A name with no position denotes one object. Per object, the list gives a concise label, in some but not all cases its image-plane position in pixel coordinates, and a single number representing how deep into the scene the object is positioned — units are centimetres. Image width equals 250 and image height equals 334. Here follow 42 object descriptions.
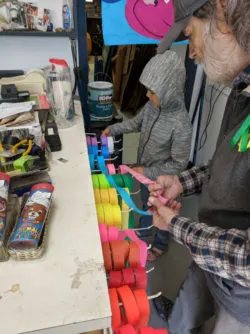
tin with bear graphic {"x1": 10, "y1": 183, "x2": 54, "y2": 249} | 58
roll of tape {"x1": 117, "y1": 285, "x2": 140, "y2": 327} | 58
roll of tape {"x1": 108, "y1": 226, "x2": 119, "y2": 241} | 72
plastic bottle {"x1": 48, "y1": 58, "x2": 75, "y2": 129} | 123
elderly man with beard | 60
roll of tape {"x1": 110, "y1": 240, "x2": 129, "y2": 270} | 67
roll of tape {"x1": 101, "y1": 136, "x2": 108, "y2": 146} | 120
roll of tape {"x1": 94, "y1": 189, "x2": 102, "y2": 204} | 85
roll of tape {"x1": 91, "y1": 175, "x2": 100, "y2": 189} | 91
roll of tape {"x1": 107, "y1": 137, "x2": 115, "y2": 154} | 120
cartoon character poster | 139
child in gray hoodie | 126
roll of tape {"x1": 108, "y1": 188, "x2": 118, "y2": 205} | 86
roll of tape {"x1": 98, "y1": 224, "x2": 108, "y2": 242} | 71
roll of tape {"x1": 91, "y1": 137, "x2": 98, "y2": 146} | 120
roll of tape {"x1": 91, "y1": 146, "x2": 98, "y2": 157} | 113
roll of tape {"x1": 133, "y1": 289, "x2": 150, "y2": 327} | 60
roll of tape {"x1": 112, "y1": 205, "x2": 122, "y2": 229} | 79
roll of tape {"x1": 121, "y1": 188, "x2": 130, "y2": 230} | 90
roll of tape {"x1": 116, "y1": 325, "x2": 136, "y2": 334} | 58
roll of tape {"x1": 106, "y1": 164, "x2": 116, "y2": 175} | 101
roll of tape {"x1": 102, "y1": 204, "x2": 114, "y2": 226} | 79
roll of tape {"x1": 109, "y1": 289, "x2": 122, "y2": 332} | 57
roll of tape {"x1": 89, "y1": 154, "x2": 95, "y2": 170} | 105
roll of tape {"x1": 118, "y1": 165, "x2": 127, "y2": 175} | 103
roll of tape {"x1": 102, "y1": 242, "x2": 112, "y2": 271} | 66
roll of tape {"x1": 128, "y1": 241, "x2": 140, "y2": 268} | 68
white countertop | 48
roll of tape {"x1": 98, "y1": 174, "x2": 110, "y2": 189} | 92
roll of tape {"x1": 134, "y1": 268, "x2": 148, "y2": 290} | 66
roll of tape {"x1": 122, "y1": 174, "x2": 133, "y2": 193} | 97
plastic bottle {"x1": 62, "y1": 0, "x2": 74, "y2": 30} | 141
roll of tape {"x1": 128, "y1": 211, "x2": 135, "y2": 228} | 106
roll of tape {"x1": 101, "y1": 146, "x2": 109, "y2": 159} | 116
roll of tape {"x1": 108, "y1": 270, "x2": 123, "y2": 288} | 64
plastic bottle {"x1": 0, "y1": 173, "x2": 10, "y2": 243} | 60
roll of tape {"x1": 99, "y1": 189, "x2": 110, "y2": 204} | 86
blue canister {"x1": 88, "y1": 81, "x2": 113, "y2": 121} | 152
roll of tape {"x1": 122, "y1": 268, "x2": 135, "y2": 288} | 65
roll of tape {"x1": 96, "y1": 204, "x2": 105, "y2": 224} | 78
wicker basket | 57
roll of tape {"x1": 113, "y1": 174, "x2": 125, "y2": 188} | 96
